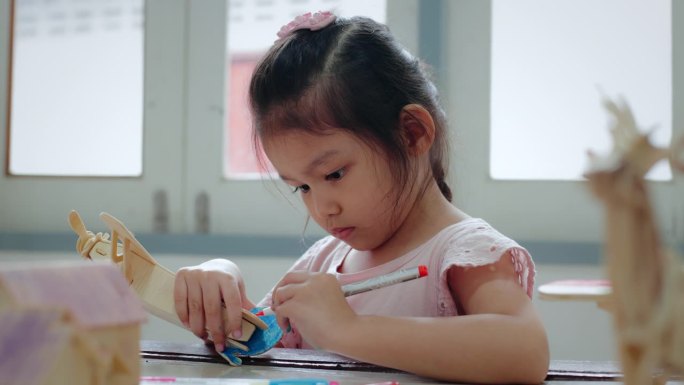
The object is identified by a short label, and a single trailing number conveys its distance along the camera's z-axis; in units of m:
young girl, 0.58
